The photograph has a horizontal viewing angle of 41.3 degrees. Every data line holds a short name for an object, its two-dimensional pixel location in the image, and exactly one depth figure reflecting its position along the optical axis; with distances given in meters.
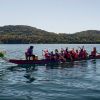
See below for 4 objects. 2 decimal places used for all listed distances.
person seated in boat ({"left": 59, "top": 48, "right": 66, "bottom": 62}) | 23.33
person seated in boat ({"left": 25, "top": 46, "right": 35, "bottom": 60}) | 21.58
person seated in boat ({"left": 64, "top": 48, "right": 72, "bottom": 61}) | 23.94
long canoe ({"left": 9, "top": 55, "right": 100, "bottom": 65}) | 21.17
